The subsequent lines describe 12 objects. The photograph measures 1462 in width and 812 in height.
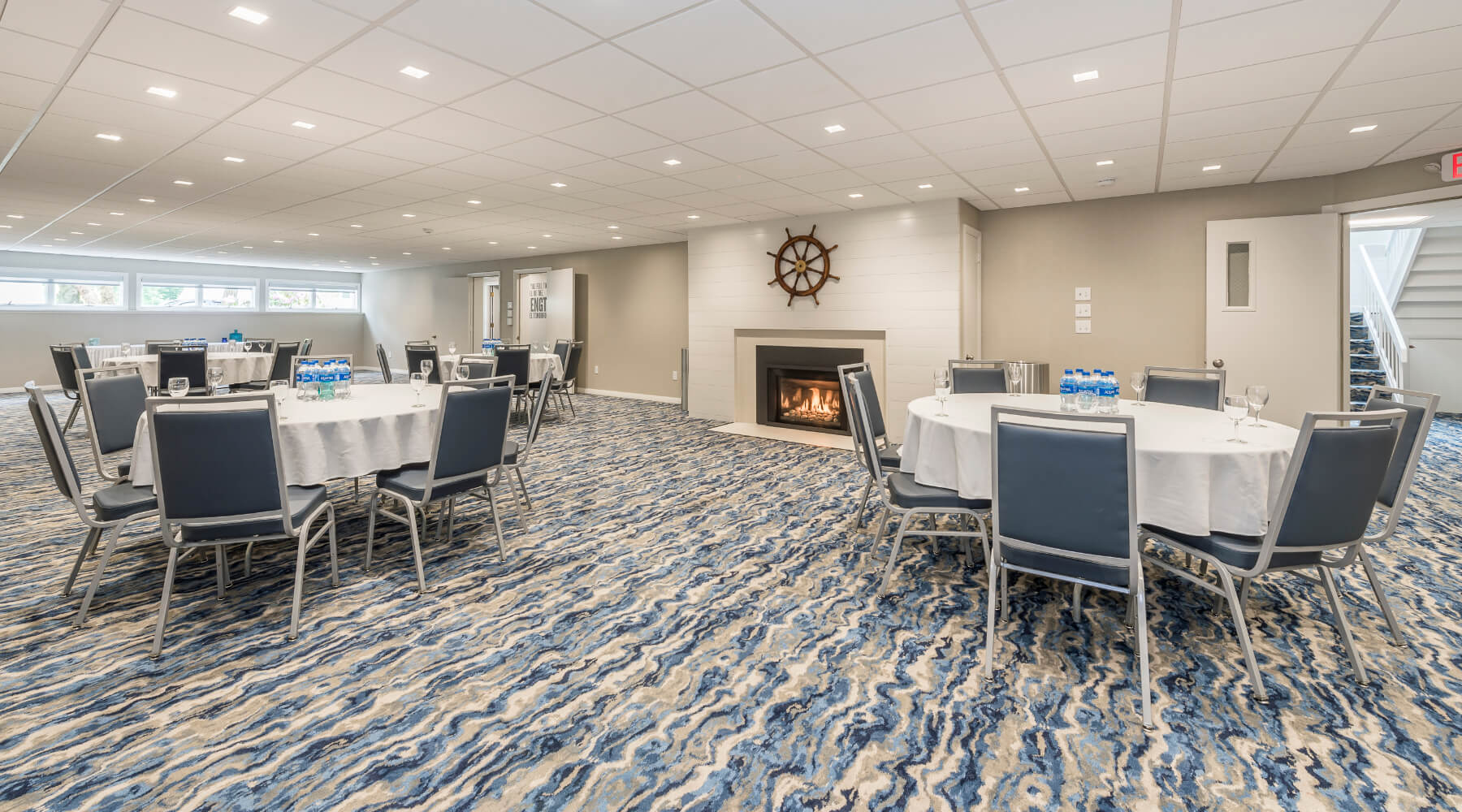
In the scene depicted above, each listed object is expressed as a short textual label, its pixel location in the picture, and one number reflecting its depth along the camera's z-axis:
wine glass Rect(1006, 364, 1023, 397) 4.30
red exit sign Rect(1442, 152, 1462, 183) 4.58
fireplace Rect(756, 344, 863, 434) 7.41
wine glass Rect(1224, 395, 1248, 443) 2.65
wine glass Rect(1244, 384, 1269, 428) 2.66
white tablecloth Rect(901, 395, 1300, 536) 2.21
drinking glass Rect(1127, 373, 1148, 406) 3.68
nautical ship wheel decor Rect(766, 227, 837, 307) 7.32
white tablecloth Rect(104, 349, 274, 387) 7.74
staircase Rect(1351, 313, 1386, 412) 8.30
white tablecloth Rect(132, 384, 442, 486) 2.87
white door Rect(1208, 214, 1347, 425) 5.45
